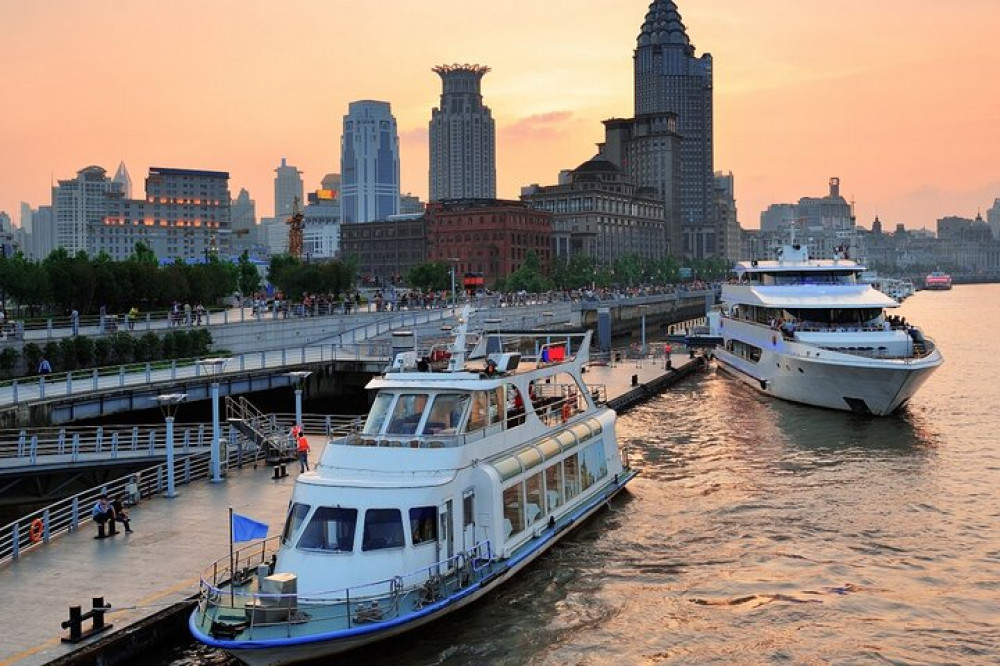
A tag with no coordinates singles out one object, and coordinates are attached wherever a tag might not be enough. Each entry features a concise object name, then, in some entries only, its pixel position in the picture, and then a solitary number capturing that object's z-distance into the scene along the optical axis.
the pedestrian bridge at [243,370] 43.72
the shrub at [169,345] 60.00
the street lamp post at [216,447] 34.06
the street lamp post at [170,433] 31.22
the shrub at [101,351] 55.78
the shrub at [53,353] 53.34
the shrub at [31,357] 52.59
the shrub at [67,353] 53.81
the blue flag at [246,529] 21.06
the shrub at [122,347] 56.94
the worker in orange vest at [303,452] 34.78
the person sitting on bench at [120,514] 27.31
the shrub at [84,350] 54.66
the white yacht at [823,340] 53.16
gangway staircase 37.09
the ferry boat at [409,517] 20.30
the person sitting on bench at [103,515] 26.83
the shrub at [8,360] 51.34
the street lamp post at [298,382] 38.72
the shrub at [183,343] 60.31
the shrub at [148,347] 58.28
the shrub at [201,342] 61.53
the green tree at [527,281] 164.50
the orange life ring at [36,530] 26.12
